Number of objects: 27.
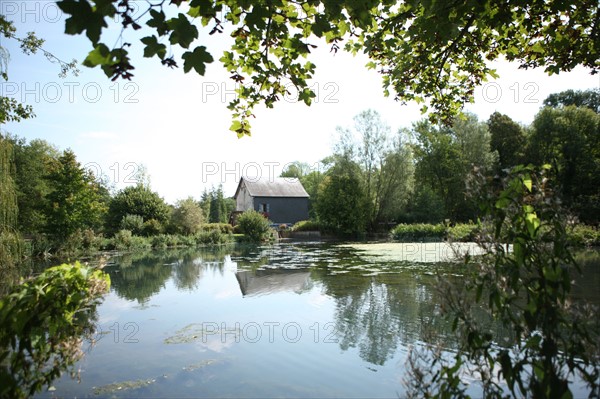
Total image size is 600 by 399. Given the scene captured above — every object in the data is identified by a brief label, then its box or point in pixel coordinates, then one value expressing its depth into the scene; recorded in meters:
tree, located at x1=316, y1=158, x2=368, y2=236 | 35.47
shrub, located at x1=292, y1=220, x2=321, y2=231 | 38.66
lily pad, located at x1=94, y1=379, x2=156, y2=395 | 4.06
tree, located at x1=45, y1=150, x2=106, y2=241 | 20.55
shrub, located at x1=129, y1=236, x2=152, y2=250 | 26.23
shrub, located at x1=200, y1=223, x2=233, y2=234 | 36.41
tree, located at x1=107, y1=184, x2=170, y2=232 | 32.88
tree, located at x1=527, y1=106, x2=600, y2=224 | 25.73
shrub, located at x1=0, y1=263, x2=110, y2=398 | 2.37
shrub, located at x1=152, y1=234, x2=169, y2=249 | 28.28
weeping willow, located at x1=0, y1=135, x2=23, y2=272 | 13.26
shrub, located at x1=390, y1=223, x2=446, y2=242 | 27.71
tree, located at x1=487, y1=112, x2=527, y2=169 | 38.12
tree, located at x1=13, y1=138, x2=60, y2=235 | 28.33
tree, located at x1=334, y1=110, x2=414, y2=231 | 35.97
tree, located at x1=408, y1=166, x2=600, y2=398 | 1.98
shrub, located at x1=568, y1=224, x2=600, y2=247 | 17.42
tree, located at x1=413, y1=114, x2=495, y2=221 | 36.78
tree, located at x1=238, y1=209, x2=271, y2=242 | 32.53
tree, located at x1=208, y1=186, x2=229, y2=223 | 65.44
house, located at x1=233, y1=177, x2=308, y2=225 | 47.40
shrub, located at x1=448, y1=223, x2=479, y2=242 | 23.44
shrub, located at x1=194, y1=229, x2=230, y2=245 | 31.62
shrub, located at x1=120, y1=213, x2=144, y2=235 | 30.19
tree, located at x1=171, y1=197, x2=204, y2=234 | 33.06
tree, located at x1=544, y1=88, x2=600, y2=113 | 40.25
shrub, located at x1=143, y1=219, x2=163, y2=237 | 31.27
